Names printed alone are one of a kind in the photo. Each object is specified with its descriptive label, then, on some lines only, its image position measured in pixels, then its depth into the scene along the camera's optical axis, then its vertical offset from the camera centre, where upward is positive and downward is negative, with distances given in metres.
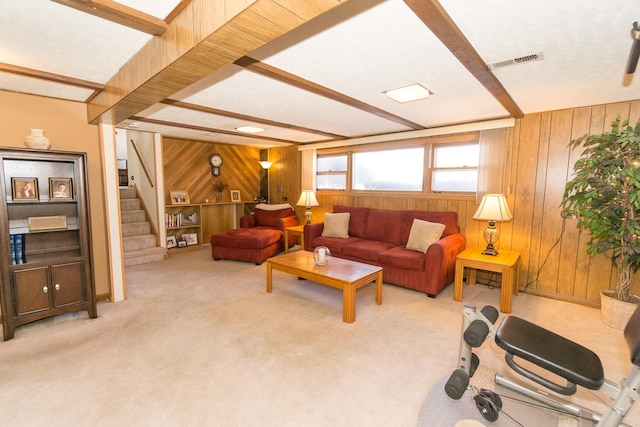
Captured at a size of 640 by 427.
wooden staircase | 4.88 -0.85
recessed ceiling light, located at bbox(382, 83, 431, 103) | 2.61 +0.90
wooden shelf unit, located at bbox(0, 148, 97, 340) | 2.47 -0.49
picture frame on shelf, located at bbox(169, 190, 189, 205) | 5.60 -0.18
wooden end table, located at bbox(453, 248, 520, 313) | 3.04 -0.80
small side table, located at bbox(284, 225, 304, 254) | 5.25 -0.78
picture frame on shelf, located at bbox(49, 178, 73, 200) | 2.77 -0.02
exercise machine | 1.35 -0.85
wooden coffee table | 2.80 -0.87
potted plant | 2.50 -0.03
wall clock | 6.13 +0.55
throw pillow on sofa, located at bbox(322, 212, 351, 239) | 4.70 -0.57
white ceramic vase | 2.58 +0.41
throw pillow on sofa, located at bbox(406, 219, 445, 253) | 3.70 -0.56
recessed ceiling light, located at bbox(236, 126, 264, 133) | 4.41 +0.93
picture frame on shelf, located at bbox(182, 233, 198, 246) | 5.82 -1.00
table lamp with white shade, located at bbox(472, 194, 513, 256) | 3.36 -0.24
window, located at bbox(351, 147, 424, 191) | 4.58 +0.35
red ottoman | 4.75 -0.93
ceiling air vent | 1.96 +0.91
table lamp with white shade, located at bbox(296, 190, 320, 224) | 5.41 -0.18
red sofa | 3.42 -0.77
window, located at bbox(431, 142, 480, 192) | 4.05 +0.34
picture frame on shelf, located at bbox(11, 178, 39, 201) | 2.60 -0.03
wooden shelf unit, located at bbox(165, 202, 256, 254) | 5.71 -0.63
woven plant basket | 2.69 -1.10
